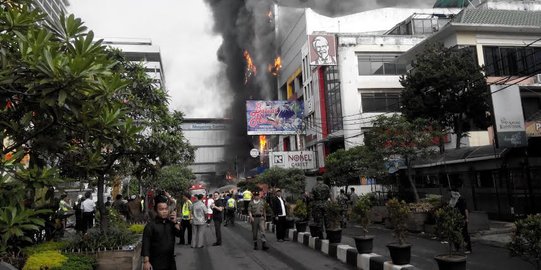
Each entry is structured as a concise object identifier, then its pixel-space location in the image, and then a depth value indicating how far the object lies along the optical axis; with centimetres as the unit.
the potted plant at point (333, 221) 1034
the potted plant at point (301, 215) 1361
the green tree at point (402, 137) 1638
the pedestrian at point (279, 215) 1296
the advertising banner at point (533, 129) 1382
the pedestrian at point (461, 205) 936
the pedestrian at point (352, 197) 1891
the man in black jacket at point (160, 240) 520
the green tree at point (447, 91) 2170
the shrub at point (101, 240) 852
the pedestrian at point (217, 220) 1295
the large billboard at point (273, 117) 3900
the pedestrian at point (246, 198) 2361
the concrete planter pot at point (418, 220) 1385
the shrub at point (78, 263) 706
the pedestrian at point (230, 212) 2123
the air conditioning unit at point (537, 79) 2222
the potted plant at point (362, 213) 913
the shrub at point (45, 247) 763
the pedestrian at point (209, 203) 1900
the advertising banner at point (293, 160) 3656
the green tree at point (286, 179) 3322
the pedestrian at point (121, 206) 1770
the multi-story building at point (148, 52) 10400
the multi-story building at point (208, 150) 6316
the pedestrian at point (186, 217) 1370
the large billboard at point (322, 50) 3388
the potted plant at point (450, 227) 625
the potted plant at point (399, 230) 711
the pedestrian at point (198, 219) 1209
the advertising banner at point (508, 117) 1338
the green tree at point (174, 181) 3806
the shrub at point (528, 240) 516
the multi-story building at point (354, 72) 3381
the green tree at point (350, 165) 2023
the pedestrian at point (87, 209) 1428
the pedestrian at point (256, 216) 1187
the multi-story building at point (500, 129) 1384
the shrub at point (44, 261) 661
